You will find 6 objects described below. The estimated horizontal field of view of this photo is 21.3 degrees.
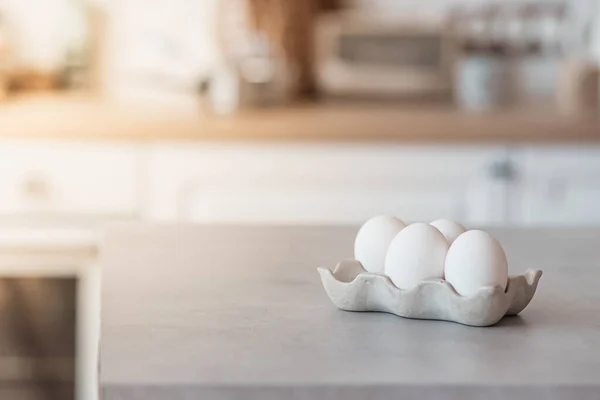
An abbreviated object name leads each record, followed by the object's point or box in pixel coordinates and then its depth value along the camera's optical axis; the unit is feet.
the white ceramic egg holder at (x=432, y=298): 3.73
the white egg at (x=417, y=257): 3.84
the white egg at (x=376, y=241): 4.04
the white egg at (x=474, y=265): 3.77
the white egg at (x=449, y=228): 4.05
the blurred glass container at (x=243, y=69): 8.07
